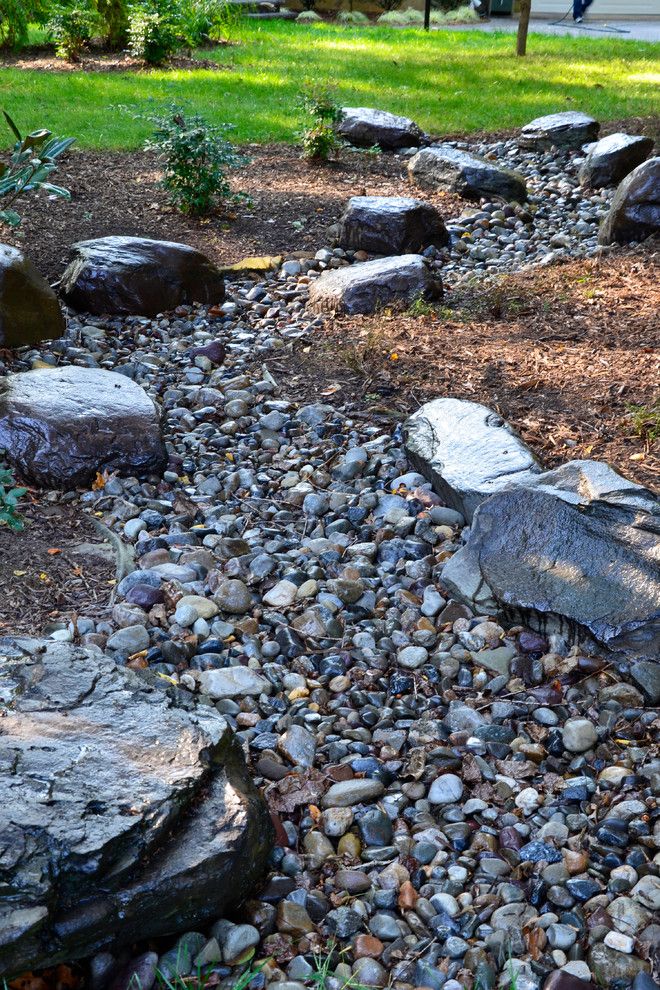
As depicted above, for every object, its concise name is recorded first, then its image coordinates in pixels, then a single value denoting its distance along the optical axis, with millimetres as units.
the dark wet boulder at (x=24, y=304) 5008
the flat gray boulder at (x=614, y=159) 7973
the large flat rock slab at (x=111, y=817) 1941
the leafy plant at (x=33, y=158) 3137
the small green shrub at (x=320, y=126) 8227
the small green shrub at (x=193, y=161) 6828
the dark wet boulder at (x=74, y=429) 3982
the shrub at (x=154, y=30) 12492
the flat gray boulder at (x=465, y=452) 3699
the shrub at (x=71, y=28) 12961
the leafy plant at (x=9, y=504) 2713
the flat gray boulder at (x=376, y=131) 9008
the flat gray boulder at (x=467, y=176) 7609
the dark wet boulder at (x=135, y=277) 5656
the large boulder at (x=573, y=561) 2980
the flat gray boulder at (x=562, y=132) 8992
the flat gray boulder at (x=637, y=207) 6414
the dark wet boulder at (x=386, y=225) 6477
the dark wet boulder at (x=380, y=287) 5566
